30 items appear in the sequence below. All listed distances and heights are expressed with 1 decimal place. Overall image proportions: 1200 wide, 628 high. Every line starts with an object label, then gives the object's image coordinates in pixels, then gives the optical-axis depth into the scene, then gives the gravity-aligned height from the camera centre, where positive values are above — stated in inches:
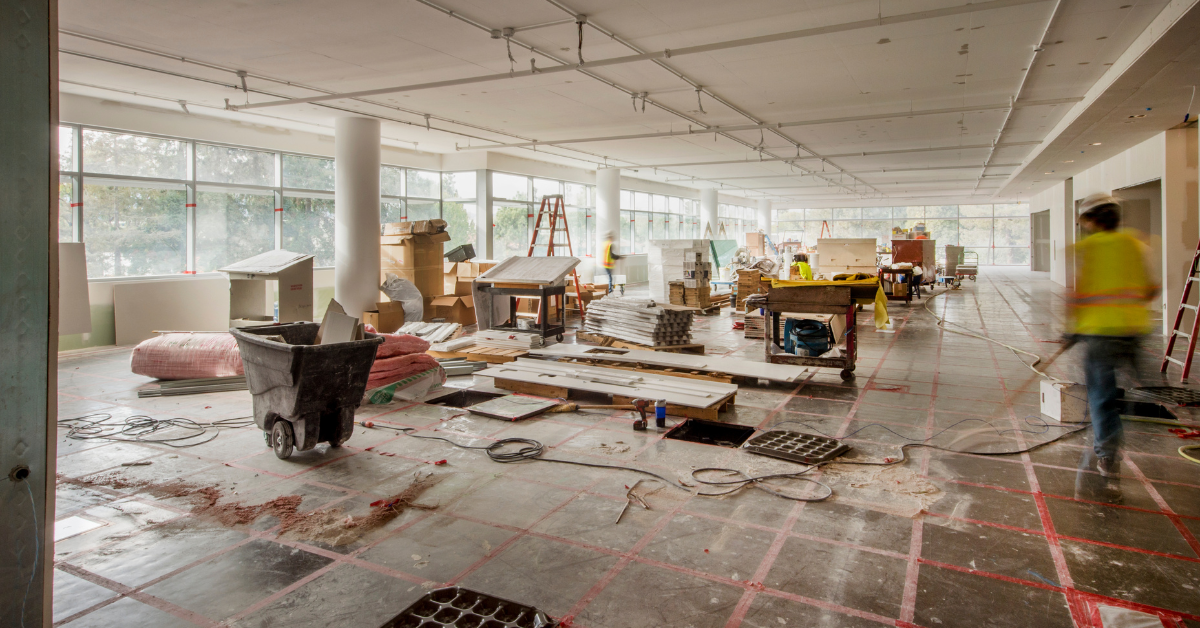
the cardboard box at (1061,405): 214.2 -35.8
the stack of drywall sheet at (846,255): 609.6 +42.5
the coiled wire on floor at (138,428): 201.0 -41.0
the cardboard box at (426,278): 457.7 +16.8
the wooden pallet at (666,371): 263.4 -29.6
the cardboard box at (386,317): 427.8 -10.4
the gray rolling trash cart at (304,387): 172.9 -23.5
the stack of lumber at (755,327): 414.6 -17.1
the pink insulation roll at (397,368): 249.3 -26.2
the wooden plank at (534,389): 256.2 -35.3
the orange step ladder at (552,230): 491.5 +53.8
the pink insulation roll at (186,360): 274.5 -24.4
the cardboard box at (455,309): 468.4 -6.0
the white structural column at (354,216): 435.2 +56.9
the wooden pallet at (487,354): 323.0 -27.0
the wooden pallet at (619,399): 218.4 -36.5
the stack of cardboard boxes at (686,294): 543.8 +5.2
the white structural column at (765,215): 1381.6 +180.1
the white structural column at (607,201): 757.9 +116.5
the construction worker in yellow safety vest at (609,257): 639.1 +42.5
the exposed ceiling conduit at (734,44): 244.3 +111.7
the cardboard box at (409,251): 455.2 +35.2
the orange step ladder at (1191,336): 263.3 -15.2
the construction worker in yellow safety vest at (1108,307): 153.0 -2.0
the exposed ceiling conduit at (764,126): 431.8 +132.3
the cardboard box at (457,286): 501.0 +11.4
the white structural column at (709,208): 1079.6 +152.7
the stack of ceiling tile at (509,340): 344.8 -21.5
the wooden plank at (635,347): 337.9 -24.1
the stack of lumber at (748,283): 569.9 +14.8
